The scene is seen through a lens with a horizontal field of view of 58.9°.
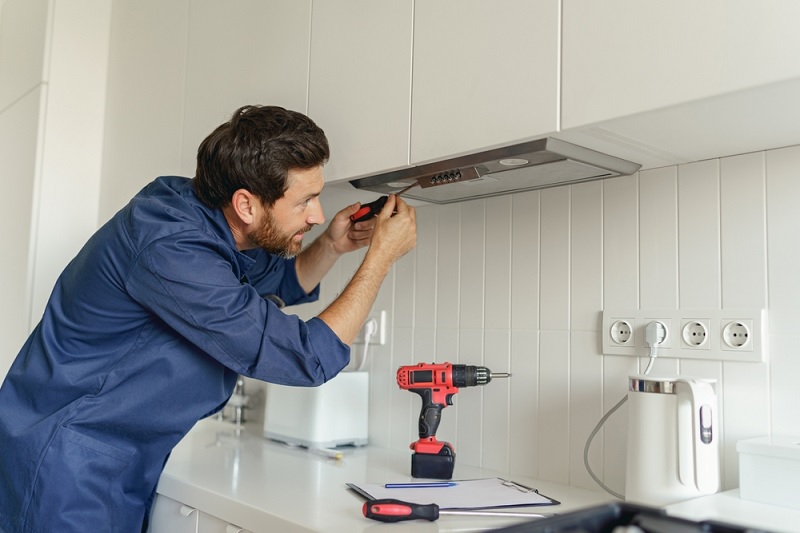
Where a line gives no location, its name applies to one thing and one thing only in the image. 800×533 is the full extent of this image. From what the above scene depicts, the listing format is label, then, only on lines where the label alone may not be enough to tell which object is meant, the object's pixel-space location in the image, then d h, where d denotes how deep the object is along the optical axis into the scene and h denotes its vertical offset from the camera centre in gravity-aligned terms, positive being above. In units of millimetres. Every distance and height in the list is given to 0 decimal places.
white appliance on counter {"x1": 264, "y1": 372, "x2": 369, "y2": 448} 1846 -201
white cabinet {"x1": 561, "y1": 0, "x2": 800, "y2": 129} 878 +401
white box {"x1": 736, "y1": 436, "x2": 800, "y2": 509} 1069 -182
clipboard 1245 -279
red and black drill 1483 -117
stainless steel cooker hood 1219 +331
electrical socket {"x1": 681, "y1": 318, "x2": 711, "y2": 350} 1284 +28
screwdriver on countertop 1106 -266
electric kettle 1146 -151
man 1260 +7
